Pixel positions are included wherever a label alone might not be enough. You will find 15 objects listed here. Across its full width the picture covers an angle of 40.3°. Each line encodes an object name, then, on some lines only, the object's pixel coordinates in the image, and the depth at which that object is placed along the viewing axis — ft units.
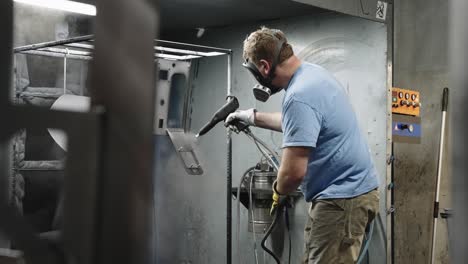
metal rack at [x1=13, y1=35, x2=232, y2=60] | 11.13
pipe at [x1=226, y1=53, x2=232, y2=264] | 11.45
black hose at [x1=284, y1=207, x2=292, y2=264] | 12.57
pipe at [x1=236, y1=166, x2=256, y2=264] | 12.66
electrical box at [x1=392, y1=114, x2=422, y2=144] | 11.93
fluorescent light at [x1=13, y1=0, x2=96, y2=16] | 10.84
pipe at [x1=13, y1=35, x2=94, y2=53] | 10.09
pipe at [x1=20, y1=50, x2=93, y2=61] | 11.57
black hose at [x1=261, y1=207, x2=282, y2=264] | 12.01
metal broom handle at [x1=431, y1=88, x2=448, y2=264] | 13.03
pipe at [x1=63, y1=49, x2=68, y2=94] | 11.32
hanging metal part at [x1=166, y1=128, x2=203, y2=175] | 11.37
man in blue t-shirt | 8.08
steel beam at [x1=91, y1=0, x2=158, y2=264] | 2.71
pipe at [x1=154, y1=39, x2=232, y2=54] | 11.06
